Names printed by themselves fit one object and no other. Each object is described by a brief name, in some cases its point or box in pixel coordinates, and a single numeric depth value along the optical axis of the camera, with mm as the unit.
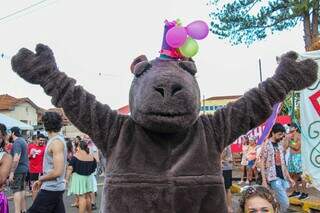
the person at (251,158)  13172
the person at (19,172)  8008
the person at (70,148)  12000
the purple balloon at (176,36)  2982
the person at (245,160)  14352
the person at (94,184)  8634
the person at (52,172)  5586
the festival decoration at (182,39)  2992
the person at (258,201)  2771
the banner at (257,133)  8314
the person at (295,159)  10531
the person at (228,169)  8969
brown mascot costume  2783
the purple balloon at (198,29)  3039
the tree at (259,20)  18125
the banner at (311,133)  7199
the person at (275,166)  7414
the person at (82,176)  8266
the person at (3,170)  4598
